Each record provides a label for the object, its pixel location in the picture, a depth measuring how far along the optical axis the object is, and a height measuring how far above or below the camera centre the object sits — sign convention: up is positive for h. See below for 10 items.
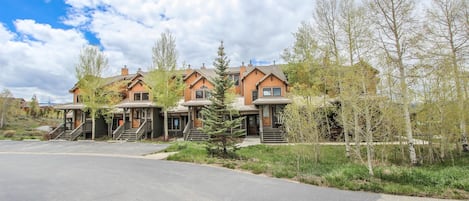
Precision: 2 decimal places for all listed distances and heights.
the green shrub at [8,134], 26.75 -1.39
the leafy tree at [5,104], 35.59 +2.88
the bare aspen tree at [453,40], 10.80 +3.51
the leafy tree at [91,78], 24.14 +4.47
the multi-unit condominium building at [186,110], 22.39 +0.87
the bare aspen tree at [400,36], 11.03 +3.83
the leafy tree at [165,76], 22.11 +4.17
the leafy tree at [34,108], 48.41 +2.85
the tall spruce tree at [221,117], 12.97 +0.00
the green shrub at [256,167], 9.35 -2.17
